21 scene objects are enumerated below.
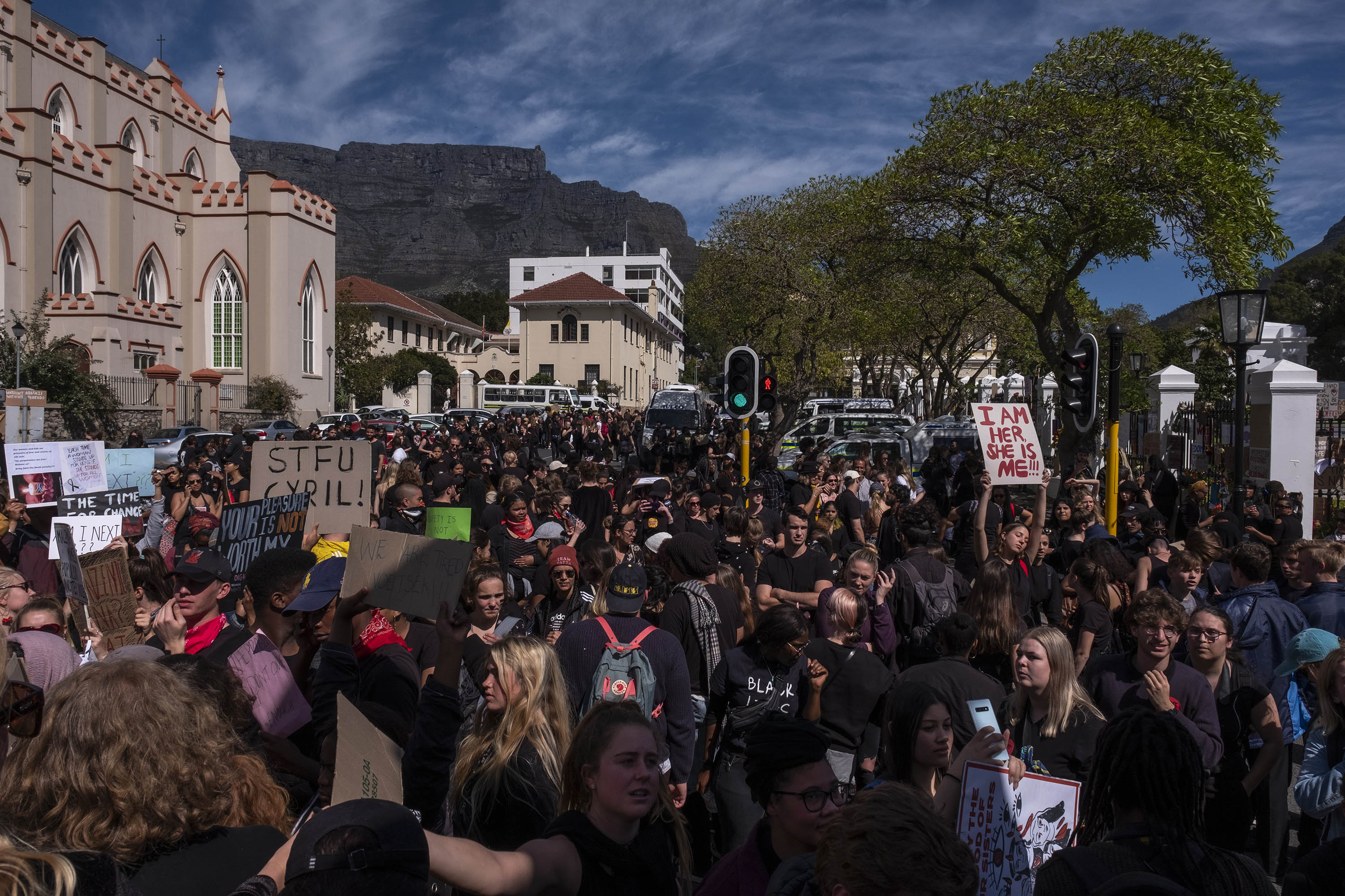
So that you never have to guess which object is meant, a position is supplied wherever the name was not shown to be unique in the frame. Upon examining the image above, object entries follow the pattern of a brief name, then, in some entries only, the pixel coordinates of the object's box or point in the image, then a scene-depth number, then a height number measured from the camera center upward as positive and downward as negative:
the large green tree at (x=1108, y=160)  15.30 +4.43
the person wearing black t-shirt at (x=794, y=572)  6.92 -1.14
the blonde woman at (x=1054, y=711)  3.87 -1.20
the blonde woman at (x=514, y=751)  3.20 -1.16
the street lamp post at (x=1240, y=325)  9.87 +1.05
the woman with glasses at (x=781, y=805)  2.64 -1.10
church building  33.75 +7.59
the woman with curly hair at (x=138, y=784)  2.18 -0.87
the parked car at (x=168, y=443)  24.98 -0.75
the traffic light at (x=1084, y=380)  8.75 +0.40
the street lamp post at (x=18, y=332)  25.75 +2.29
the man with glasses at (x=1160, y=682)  4.14 -1.16
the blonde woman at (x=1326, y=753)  3.53 -1.26
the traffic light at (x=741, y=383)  10.91 +0.43
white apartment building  103.69 +16.22
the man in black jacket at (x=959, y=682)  4.18 -1.17
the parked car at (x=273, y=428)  30.81 -0.39
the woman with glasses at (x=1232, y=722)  4.14 -1.40
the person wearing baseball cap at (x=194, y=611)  4.39 -0.91
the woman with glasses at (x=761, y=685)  4.30 -1.29
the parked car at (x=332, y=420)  33.47 -0.11
